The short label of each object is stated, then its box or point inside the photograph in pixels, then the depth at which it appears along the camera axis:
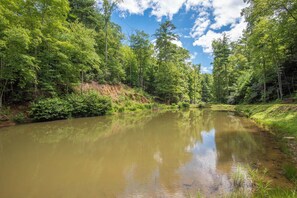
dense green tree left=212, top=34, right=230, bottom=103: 28.11
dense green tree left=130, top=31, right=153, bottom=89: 23.55
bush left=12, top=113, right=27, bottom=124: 9.16
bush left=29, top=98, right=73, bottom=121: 9.92
